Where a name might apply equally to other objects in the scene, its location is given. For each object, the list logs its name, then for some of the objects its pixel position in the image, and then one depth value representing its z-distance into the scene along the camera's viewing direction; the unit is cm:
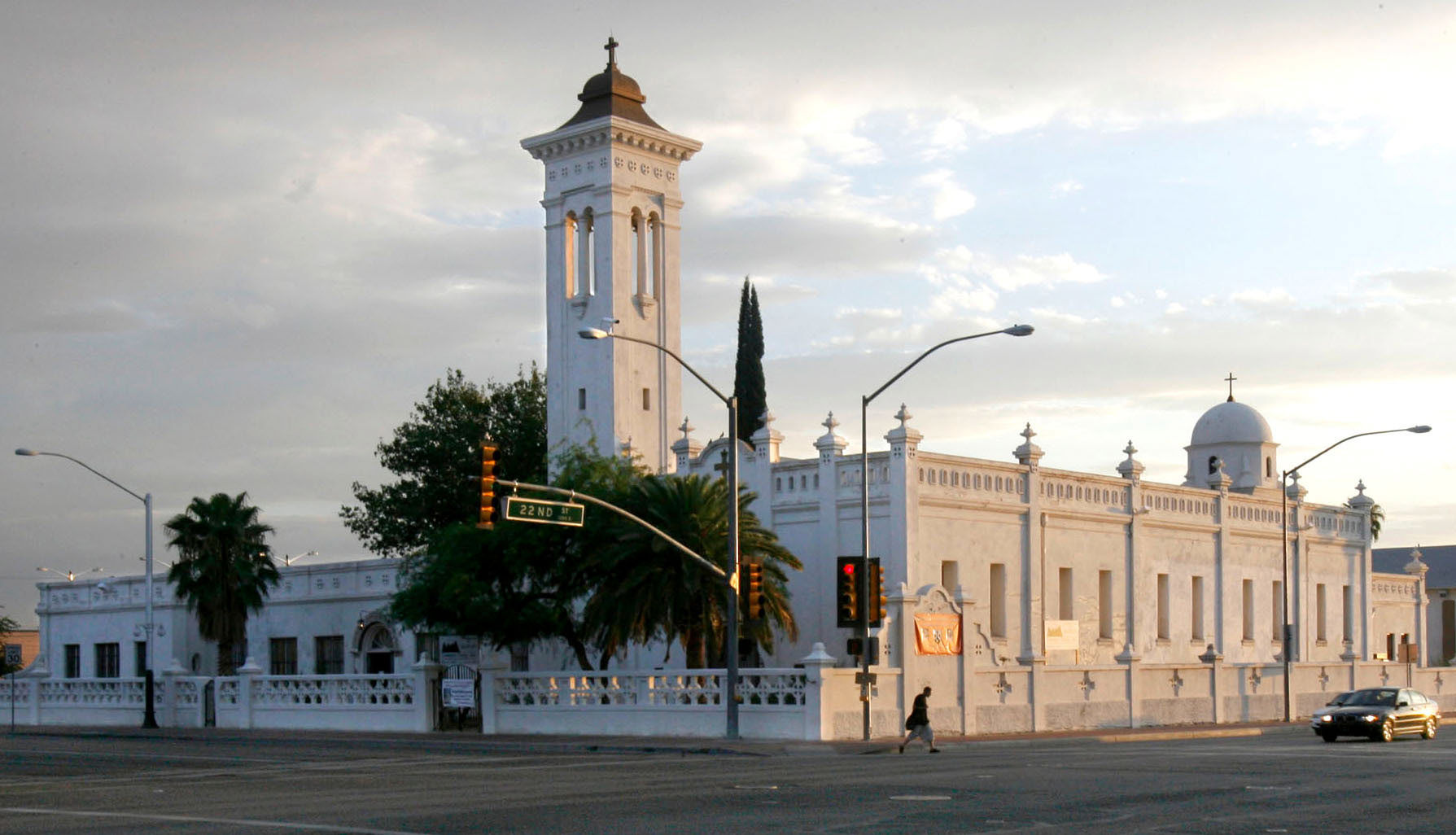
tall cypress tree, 6606
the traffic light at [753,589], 3734
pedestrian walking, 3503
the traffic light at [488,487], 3061
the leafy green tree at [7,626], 11926
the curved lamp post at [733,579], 3775
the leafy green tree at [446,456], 7462
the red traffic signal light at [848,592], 3728
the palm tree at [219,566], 5712
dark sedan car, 3750
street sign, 3459
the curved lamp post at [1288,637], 5104
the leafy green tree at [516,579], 4622
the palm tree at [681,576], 4228
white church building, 4341
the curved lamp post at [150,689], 5266
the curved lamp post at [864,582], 3756
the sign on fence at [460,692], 4625
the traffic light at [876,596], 3788
